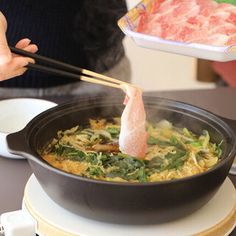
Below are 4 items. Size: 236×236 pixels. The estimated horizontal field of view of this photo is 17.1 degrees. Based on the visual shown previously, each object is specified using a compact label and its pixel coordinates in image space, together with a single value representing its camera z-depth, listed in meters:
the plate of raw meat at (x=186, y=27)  1.18
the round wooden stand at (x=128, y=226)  1.03
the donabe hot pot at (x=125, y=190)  0.98
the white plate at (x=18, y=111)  1.32
